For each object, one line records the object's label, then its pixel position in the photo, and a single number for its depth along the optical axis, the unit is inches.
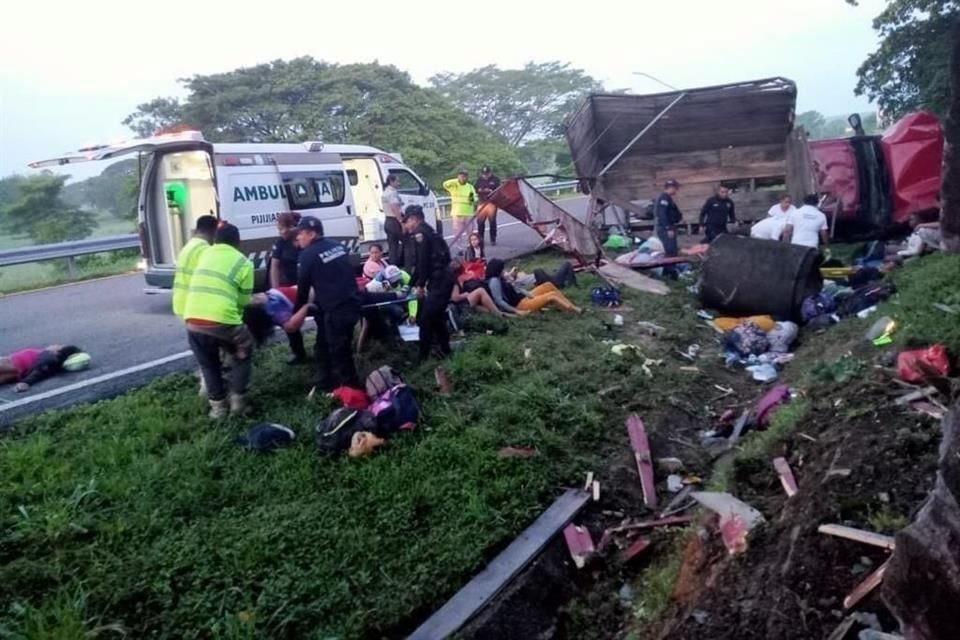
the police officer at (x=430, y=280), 271.3
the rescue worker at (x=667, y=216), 474.6
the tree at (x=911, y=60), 566.6
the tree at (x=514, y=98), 1526.8
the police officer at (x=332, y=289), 230.8
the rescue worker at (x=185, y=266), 217.0
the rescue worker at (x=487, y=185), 546.9
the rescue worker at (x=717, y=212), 466.9
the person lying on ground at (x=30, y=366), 248.4
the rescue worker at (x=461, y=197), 539.2
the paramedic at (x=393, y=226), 373.1
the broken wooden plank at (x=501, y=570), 143.8
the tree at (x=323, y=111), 950.4
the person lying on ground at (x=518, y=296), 348.8
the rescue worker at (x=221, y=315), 213.0
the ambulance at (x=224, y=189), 353.4
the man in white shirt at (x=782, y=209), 413.4
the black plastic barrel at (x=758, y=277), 342.0
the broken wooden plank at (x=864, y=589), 113.9
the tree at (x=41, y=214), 836.6
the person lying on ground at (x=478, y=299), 334.0
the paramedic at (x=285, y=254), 289.0
